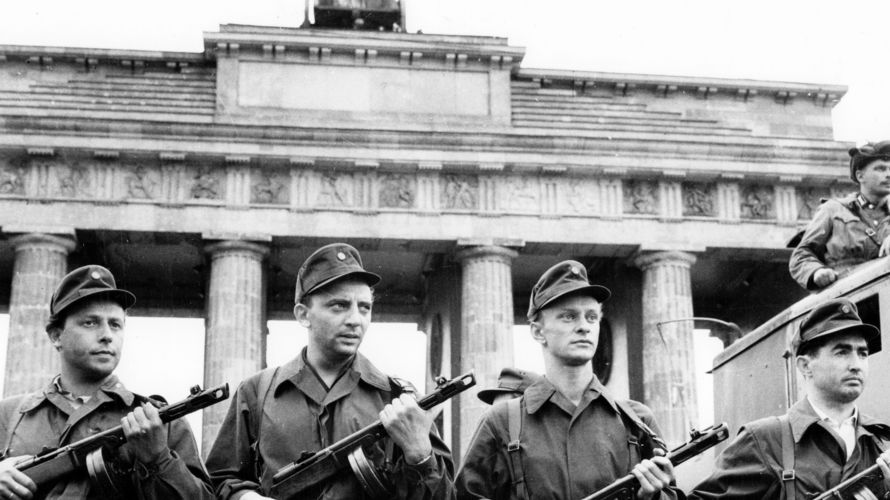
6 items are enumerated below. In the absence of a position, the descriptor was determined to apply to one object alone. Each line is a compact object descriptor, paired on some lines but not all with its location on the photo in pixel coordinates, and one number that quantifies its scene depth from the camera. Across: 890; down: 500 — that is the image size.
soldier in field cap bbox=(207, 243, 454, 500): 6.26
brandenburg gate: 33.09
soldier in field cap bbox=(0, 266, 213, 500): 6.14
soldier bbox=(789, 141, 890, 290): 9.71
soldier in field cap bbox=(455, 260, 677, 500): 6.38
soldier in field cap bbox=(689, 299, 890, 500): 6.47
